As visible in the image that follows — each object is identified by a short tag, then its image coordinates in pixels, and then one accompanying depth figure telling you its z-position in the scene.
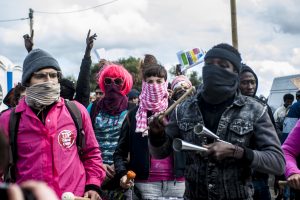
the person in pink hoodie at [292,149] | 3.45
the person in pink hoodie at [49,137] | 3.04
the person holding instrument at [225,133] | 2.66
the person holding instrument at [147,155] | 3.98
